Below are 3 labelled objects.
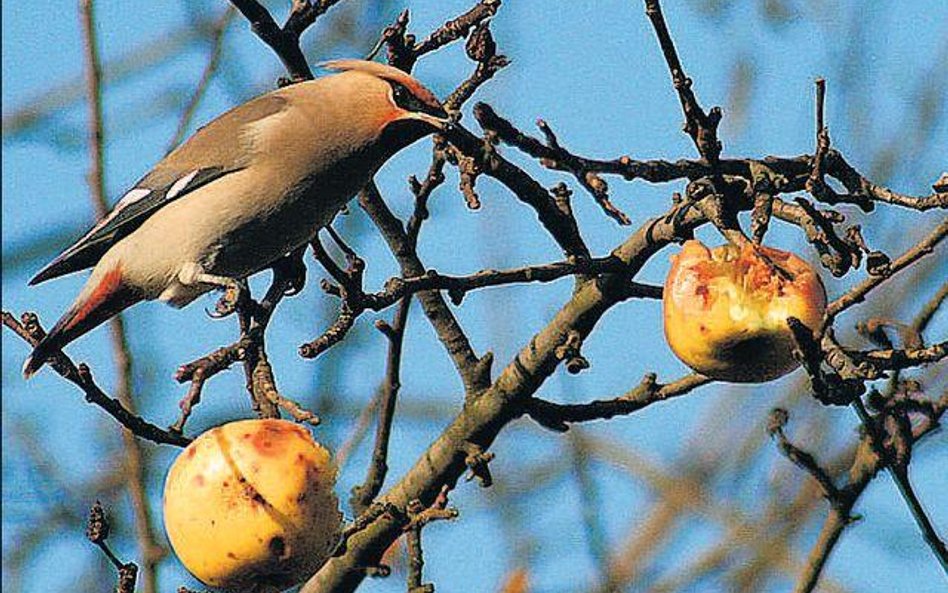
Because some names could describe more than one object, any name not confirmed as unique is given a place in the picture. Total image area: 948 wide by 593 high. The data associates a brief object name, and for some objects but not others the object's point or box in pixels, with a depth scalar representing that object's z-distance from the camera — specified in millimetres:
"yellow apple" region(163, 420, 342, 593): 5035
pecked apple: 4992
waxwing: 6730
